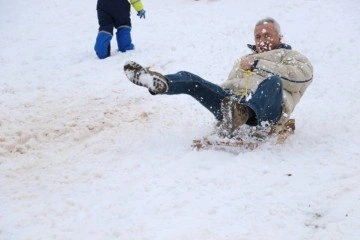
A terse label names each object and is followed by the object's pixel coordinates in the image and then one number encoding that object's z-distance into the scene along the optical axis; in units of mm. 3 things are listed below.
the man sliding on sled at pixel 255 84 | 7375
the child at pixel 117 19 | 14942
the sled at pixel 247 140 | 7758
